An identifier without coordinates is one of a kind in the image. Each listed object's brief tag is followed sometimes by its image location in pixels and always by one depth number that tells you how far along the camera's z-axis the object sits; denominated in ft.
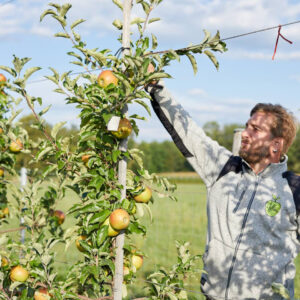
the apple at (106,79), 6.64
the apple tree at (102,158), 6.47
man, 8.38
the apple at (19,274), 7.89
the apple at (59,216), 10.61
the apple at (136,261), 7.42
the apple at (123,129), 6.61
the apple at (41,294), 7.56
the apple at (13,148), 10.25
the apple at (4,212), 11.14
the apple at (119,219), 6.41
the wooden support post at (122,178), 6.73
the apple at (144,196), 7.12
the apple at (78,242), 7.27
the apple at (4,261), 8.50
